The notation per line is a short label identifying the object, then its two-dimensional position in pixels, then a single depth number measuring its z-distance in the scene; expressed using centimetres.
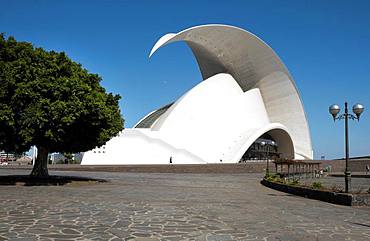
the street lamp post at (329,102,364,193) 1086
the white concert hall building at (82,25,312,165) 3547
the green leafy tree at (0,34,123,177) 1258
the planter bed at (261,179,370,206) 953
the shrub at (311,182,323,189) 1170
